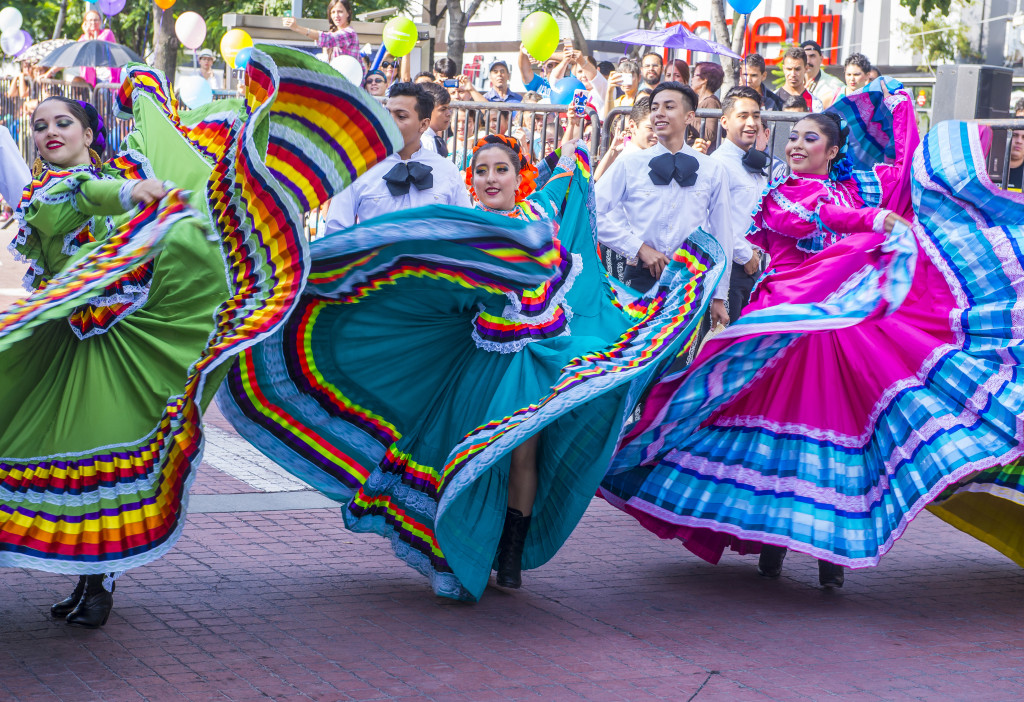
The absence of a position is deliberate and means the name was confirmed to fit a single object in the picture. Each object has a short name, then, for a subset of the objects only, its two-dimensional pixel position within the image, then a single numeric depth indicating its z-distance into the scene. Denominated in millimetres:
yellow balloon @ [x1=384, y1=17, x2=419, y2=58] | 13891
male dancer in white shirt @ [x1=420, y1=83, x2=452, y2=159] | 7824
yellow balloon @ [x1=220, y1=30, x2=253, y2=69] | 15945
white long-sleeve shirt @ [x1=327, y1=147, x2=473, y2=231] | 6277
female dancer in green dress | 3725
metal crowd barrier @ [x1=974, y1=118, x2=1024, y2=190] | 7309
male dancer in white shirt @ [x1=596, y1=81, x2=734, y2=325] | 6531
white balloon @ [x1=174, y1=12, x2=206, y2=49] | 19500
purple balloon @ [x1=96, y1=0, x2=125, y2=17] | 21312
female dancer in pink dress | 4410
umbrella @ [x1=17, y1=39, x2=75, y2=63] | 18445
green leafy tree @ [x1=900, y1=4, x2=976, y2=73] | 30266
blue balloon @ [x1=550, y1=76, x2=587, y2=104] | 10711
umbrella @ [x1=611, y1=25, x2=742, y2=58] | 11694
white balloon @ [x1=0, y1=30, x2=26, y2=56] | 22891
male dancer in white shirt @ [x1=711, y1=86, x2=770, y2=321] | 7332
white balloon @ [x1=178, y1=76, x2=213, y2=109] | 14312
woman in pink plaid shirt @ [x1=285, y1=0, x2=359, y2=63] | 11992
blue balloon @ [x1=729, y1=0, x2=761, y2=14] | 14037
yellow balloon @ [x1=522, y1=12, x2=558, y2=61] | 13453
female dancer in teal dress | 4242
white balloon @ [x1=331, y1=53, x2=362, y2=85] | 10594
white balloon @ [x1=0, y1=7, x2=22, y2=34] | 22516
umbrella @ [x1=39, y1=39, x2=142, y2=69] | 17438
